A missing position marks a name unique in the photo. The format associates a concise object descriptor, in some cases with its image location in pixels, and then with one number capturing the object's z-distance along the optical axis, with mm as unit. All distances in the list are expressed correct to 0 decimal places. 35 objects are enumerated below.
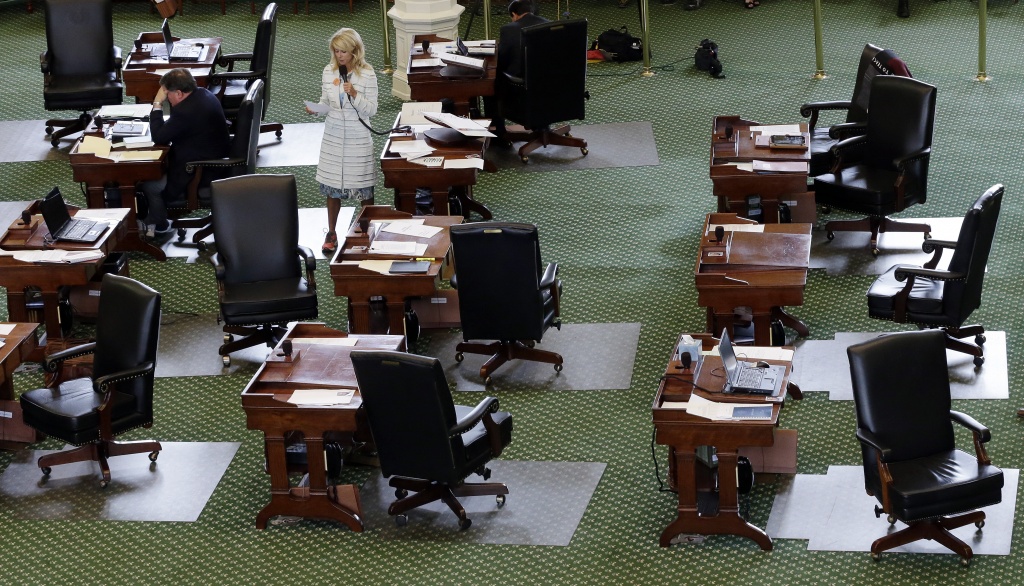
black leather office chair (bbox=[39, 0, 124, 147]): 23891
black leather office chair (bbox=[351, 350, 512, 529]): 13727
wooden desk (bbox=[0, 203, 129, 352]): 17594
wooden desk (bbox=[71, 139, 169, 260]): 20219
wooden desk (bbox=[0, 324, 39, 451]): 16000
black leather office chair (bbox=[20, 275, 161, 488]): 15320
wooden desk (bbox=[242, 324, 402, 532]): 14258
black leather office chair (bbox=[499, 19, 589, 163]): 22219
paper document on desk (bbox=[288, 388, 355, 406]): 14320
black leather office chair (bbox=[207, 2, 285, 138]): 23422
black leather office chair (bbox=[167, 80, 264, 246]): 20297
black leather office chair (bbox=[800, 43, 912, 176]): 20484
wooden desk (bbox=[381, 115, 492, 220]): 19562
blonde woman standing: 19016
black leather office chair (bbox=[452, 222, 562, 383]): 16297
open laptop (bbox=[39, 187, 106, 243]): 17984
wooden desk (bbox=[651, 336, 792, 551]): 13594
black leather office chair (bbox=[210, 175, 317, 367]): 18000
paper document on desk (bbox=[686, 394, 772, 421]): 13594
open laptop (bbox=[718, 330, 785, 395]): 13977
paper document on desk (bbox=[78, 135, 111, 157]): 20422
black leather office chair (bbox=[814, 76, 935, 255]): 19312
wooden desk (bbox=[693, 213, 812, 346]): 16156
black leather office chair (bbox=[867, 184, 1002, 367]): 16406
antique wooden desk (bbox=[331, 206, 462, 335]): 16969
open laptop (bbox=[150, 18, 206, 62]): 23719
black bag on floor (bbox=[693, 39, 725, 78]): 26531
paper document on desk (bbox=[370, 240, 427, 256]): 17391
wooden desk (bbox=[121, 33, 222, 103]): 23141
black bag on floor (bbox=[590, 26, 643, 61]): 27422
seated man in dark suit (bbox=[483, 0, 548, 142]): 22891
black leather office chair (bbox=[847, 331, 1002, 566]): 13500
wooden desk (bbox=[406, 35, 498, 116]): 22484
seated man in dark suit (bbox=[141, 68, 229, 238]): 19956
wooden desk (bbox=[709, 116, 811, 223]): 18828
